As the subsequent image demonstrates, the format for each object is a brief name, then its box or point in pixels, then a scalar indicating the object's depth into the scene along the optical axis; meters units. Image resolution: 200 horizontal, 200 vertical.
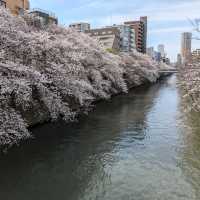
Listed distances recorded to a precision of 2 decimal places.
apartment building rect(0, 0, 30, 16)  25.20
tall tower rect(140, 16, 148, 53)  86.77
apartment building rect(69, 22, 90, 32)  77.21
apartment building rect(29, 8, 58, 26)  31.68
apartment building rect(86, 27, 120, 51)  58.42
